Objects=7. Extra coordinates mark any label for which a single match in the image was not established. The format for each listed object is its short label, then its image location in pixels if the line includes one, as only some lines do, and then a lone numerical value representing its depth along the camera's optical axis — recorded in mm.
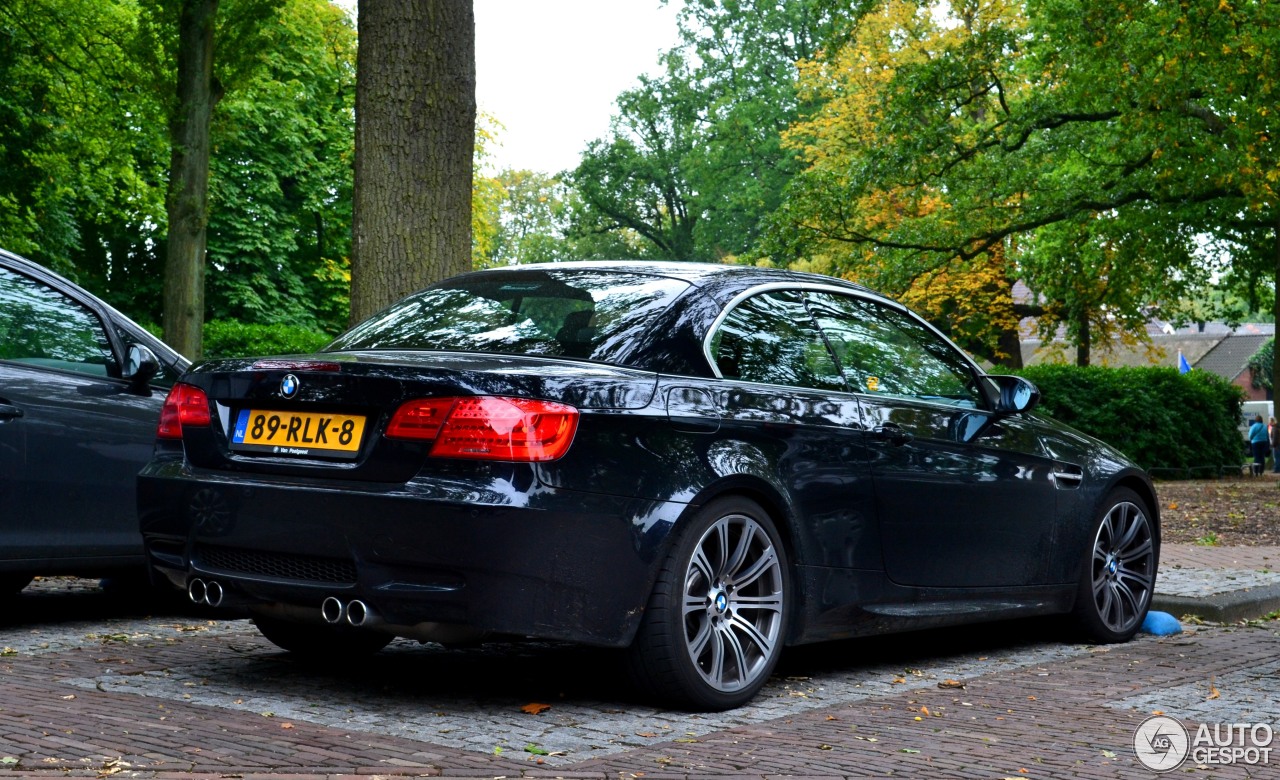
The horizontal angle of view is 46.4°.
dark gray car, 6531
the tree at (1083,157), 19891
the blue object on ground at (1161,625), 7551
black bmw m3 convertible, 4586
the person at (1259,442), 37031
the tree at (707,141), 52500
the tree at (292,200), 38125
